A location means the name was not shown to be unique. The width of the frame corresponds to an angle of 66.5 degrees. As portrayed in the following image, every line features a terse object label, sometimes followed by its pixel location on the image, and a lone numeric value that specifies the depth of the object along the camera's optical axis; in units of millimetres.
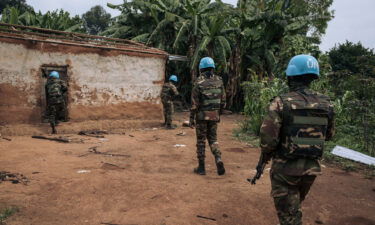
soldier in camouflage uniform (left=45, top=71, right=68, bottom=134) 7359
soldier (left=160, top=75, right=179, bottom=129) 9414
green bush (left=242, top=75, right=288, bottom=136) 7688
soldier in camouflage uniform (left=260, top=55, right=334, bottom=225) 2191
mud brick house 7367
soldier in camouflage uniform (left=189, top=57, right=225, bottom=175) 4523
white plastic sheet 5604
